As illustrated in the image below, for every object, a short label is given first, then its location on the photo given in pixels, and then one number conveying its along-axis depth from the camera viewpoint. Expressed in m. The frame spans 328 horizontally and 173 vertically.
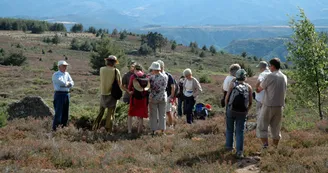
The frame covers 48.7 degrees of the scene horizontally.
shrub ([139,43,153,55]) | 86.51
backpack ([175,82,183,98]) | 12.29
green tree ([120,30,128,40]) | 109.06
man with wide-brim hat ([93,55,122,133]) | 9.20
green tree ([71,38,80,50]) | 81.44
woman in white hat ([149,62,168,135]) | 9.13
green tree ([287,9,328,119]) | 14.51
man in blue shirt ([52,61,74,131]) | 9.19
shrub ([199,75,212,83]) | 35.94
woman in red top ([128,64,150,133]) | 9.15
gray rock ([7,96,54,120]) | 11.27
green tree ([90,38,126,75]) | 42.03
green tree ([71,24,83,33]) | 126.62
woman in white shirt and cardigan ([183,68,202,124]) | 10.82
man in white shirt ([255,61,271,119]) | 8.33
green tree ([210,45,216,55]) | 103.44
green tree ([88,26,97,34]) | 126.81
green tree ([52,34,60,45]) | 85.88
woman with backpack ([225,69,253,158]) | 7.18
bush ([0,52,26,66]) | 48.53
